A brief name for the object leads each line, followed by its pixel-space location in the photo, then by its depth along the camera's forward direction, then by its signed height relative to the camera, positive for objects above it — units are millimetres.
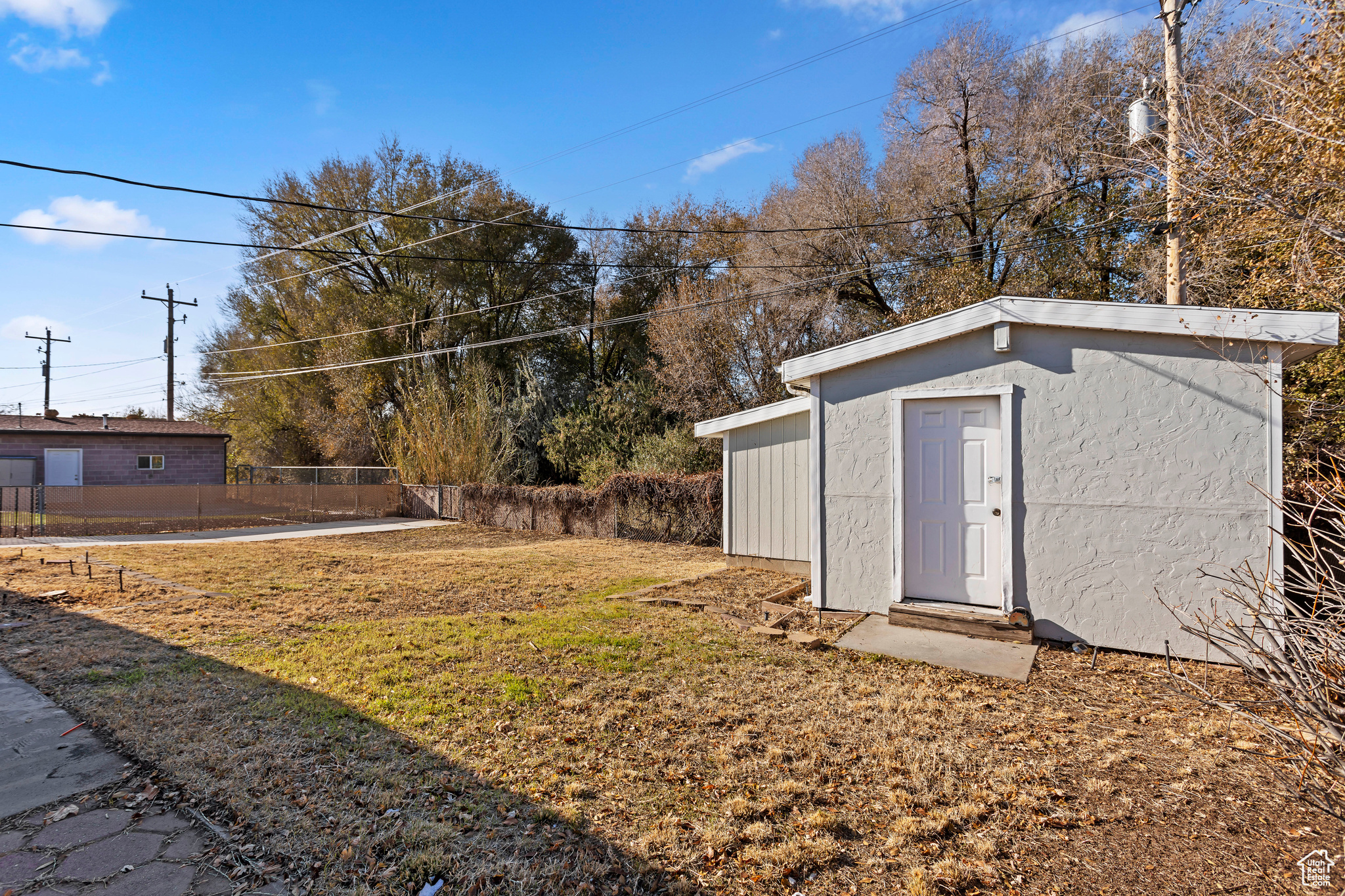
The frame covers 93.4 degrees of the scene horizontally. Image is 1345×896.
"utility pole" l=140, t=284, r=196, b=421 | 26219 +4875
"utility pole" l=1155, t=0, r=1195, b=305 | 7047 +3915
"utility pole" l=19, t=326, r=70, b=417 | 31311 +4439
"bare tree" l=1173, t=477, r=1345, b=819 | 2143 -805
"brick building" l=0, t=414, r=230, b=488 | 19250 +143
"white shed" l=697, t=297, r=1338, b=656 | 4934 -23
